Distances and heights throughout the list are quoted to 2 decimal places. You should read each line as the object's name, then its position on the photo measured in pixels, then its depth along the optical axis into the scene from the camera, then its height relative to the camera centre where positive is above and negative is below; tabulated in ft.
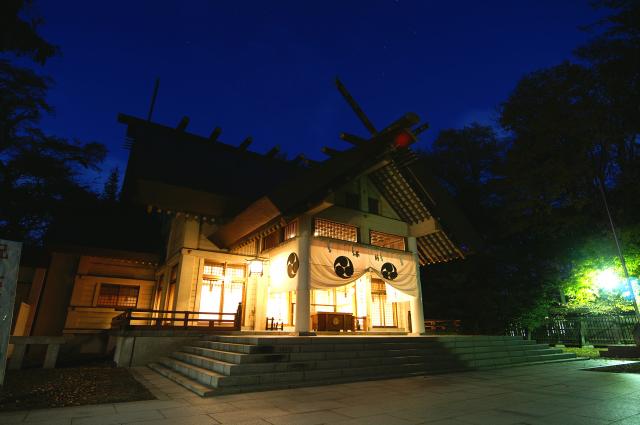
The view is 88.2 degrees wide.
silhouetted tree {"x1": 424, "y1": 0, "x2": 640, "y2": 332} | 56.80 +23.99
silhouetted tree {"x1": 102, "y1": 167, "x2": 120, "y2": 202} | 126.33 +48.07
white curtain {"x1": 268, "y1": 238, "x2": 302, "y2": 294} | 39.52 +5.68
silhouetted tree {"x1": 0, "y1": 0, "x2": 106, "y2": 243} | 55.83 +24.26
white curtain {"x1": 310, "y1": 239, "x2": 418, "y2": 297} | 39.24 +6.38
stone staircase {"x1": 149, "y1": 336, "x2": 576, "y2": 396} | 23.89 -3.81
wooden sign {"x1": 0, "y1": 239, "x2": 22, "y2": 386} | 16.42 +1.22
